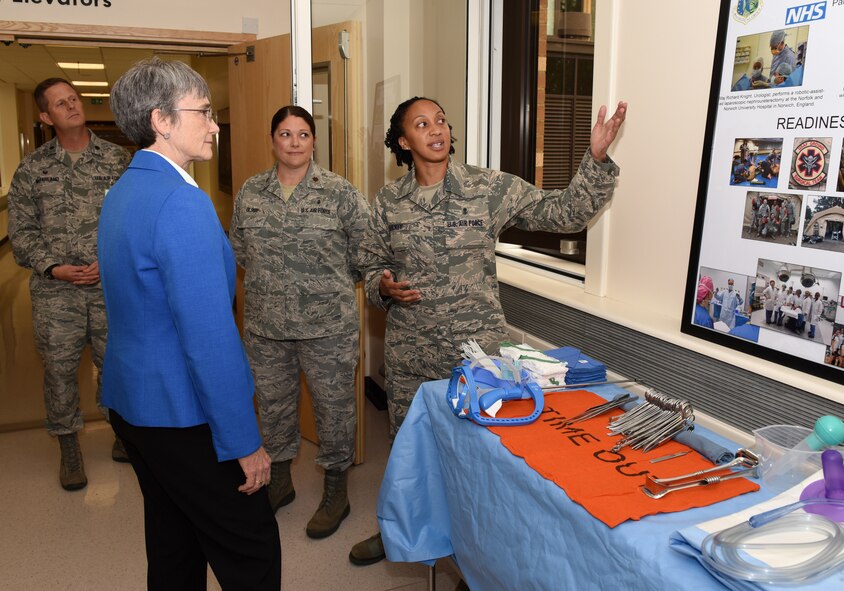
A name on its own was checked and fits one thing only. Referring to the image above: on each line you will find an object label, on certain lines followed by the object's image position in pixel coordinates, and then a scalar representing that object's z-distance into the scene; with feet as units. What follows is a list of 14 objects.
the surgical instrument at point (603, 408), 5.08
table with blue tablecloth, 3.54
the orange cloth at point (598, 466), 3.84
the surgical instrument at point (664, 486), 3.89
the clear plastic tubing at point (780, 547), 2.98
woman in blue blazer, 4.24
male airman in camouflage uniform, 9.52
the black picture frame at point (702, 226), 4.86
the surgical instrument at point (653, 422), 4.58
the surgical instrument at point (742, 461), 4.11
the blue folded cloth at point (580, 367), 5.92
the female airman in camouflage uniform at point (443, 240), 6.89
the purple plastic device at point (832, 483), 3.41
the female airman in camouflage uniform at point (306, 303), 8.19
